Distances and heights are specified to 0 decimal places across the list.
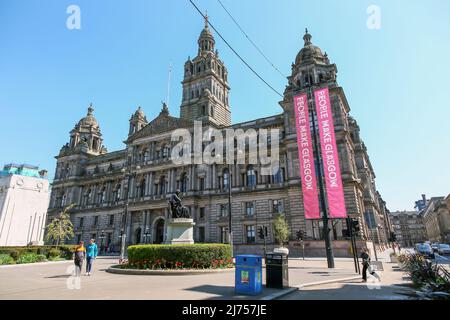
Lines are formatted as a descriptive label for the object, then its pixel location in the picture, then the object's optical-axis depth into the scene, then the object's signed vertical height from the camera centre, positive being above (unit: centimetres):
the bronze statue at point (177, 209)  1780 +200
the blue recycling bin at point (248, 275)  815 -105
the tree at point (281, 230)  2958 +97
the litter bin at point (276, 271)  923 -106
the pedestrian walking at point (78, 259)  1265 -78
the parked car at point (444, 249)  4000 -181
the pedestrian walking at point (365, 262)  1131 -97
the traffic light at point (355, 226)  1559 +69
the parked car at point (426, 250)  3108 -146
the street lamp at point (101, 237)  4605 +73
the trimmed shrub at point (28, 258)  2028 -119
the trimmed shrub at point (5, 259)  1863 -112
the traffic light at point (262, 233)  2350 +54
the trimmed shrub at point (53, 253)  2392 -96
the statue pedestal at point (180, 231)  1727 +59
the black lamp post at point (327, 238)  1671 +3
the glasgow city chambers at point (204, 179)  3388 +946
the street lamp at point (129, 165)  4419 +1250
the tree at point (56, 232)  3315 +119
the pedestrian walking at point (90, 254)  1373 -64
